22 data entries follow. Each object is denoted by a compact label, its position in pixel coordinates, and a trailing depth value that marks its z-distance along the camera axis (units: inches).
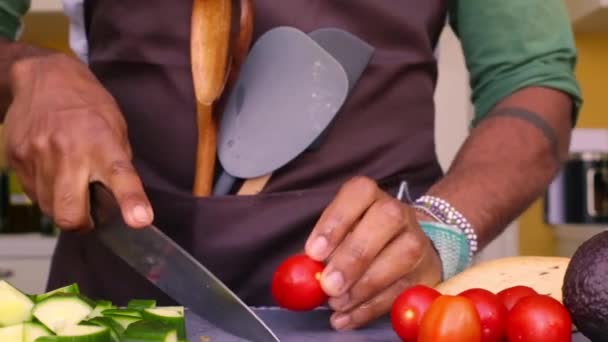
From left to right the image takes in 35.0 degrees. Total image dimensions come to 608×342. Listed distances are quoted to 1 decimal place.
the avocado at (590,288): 25.0
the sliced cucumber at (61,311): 25.3
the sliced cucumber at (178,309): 27.0
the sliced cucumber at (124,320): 25.3
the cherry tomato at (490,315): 27.2
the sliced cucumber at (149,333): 23.2
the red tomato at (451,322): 24.9
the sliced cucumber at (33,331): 24.4
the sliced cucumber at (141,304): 27.7
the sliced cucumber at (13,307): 26.1
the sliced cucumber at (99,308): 26.6
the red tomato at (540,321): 25.9
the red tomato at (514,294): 28.6
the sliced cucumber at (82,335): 22.6
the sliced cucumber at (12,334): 24.4
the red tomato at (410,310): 27.4
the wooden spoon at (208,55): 34.0
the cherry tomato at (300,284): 29.8
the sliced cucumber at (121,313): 25.6
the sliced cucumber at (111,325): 24.0
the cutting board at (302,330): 29.8
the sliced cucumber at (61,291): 27.2
